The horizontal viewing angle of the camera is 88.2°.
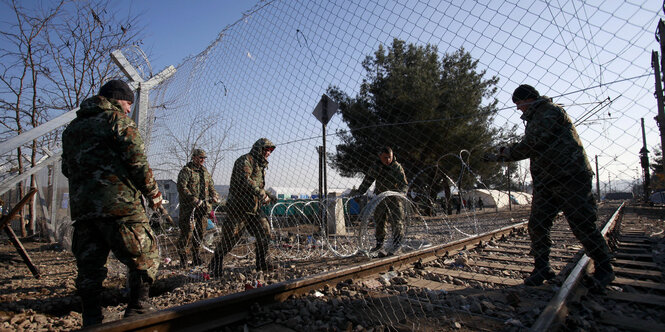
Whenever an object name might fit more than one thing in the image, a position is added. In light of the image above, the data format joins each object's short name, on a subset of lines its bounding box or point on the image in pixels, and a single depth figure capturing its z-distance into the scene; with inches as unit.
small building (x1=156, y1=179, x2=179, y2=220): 537.2
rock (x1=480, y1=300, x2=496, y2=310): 97.5
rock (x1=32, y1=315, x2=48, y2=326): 101.8
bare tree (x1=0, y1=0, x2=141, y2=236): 303.9
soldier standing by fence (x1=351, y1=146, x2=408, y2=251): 196.5
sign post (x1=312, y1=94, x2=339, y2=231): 169.0
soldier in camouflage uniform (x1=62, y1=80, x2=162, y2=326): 91.1
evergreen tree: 182.5
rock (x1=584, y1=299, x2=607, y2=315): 93.4
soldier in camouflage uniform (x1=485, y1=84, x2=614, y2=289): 113.0
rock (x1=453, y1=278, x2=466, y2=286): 126.8
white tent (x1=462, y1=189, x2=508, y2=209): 1344.7
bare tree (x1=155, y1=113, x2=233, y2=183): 239.6
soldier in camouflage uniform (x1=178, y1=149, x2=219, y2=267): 195.9
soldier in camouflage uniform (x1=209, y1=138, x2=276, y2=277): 162.9
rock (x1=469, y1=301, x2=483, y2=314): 96.5
